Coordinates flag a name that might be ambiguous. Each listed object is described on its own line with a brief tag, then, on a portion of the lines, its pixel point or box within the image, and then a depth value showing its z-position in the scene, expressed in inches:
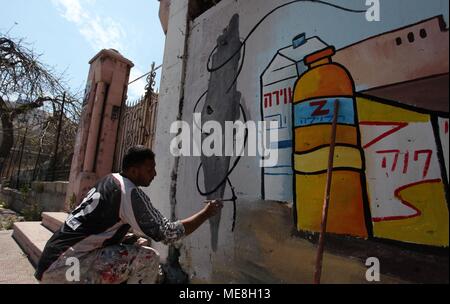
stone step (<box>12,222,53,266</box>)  171.4
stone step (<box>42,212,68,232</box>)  205.5
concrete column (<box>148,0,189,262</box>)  147.9
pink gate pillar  246.7
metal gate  197.2
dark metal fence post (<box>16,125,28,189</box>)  479.3
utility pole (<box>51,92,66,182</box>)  350.7
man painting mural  73.5
